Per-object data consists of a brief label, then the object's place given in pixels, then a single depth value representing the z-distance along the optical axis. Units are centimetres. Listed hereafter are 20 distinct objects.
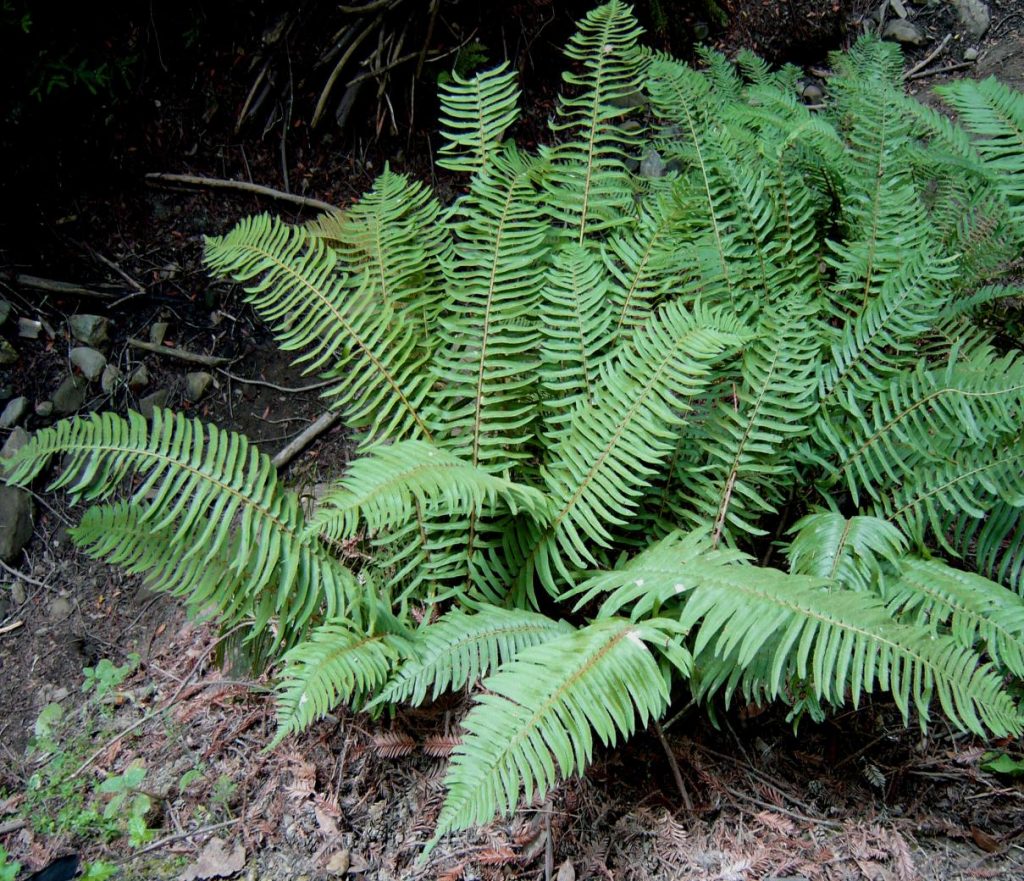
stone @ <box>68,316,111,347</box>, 343
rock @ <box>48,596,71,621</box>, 304
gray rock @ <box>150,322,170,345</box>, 354
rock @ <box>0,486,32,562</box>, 313
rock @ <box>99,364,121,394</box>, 341
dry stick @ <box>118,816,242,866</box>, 211
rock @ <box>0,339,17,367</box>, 333
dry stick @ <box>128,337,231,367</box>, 350
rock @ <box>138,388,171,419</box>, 338
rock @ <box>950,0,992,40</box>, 492
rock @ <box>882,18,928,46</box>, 496
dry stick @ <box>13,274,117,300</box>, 342
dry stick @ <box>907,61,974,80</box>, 480
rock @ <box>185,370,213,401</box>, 349
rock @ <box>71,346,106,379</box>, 341
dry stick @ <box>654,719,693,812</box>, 207
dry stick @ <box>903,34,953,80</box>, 483
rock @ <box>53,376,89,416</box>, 335
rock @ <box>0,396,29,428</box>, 327
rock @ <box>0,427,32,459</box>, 320
